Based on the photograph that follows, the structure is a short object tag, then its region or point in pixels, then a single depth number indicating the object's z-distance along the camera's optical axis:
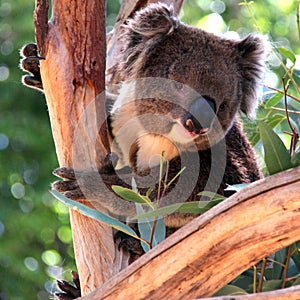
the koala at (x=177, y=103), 5.53
